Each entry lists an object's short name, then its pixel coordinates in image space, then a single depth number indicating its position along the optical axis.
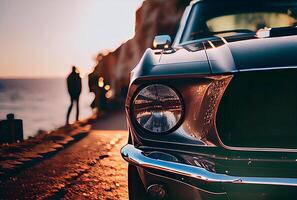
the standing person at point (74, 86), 9.23
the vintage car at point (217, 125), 1.62
